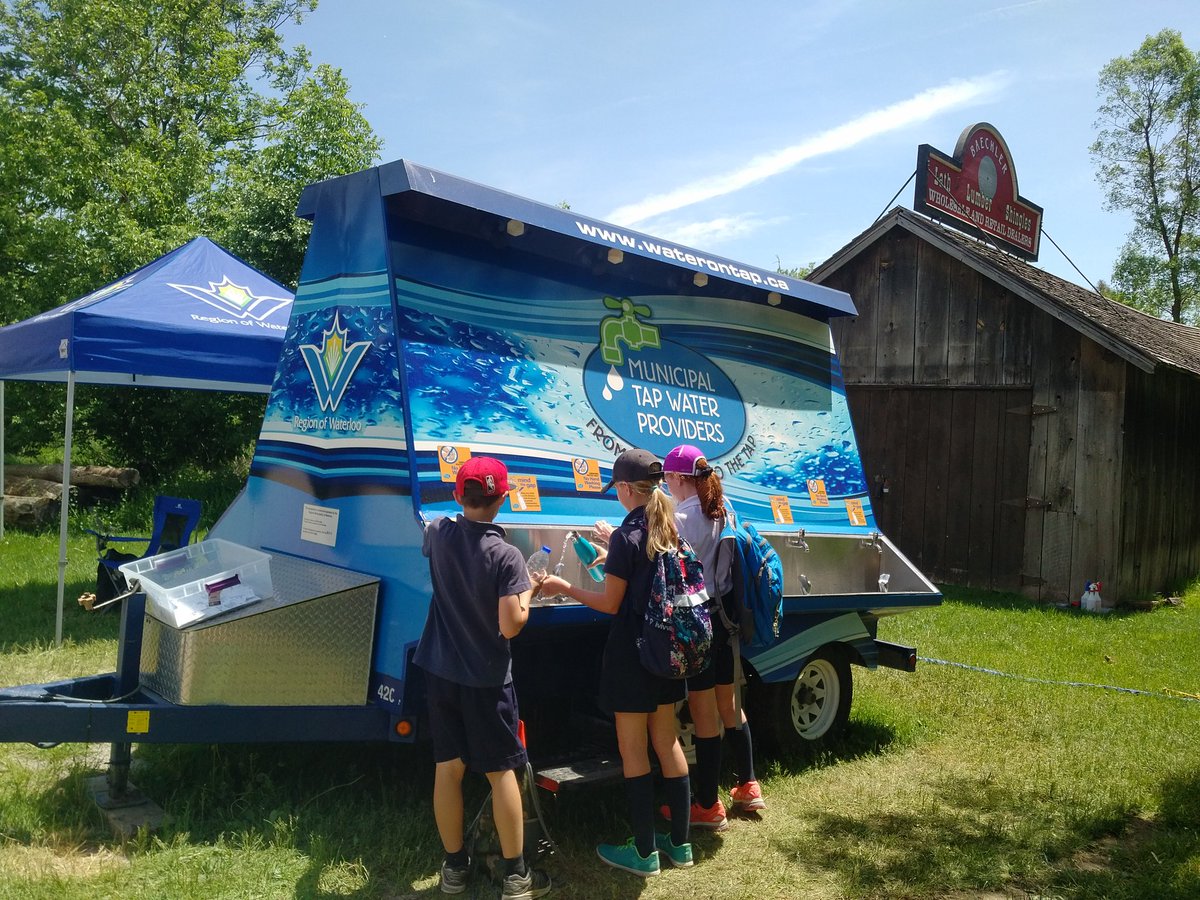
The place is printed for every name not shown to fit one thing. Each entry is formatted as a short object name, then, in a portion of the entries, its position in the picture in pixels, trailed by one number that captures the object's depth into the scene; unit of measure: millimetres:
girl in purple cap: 4738
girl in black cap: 4227
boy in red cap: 3830
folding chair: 8633
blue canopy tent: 7637
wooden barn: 12070
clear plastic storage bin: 4398
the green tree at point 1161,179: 31438
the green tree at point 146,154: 17562
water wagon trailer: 4352
